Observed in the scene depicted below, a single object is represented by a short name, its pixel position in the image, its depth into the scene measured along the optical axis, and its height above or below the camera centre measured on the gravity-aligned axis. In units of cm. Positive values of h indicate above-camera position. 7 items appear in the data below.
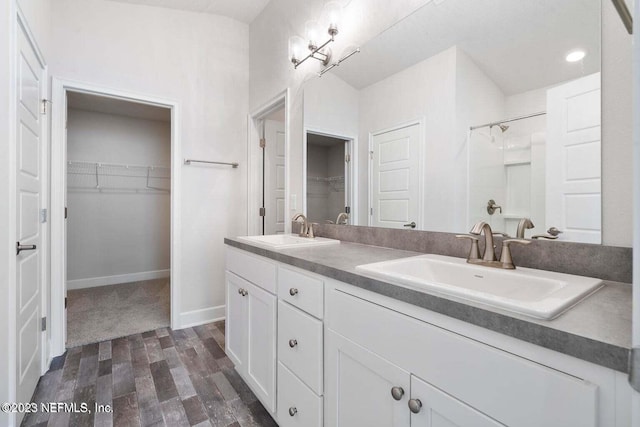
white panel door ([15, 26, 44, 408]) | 146 -2
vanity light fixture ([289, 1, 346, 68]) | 193 +123
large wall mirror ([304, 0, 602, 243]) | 99 +38
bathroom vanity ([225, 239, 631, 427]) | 54 -35
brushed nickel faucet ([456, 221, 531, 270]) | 104 -14
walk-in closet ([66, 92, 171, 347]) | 379 +12
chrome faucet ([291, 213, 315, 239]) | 210 -11
